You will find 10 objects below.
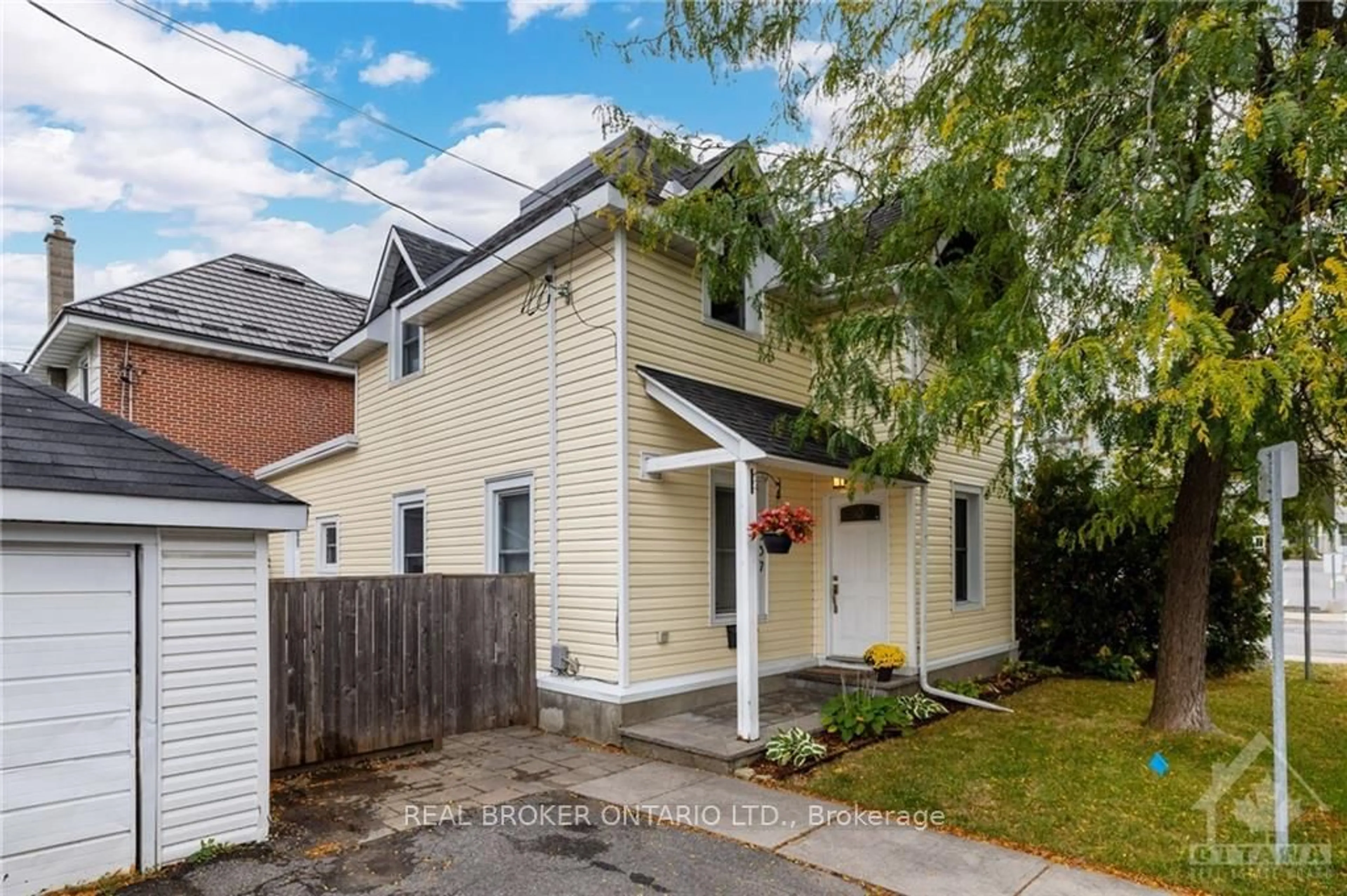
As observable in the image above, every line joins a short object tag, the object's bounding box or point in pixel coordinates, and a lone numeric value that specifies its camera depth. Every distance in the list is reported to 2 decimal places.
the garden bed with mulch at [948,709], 6.21
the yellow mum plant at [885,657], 8.34
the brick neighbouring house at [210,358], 12.67
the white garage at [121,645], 4.02
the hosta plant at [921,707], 7.83
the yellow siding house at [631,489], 7.36
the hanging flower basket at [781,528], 6.67
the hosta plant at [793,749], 6.30
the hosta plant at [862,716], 7.02
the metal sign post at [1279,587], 4.27
